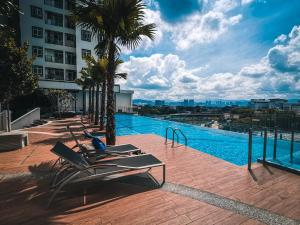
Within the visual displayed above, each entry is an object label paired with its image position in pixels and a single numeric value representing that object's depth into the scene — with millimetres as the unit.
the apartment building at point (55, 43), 29094
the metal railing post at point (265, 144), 5719
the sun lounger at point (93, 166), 3639
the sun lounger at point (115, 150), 5355
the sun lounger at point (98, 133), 11391
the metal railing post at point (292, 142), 6148
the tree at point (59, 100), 24594
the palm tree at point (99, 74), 13234
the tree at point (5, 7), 4624
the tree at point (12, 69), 8406
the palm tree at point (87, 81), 18695
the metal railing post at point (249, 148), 5412
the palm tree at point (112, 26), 6941
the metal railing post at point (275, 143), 5920
